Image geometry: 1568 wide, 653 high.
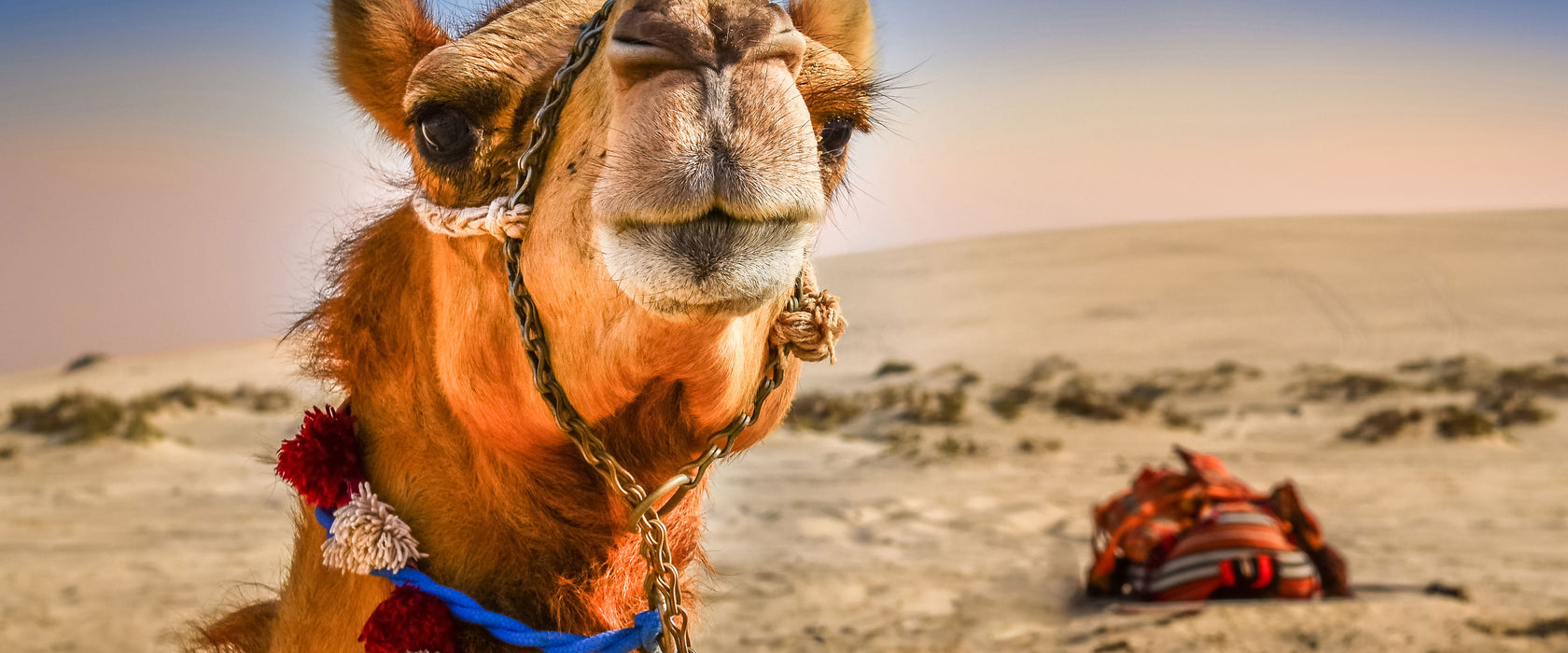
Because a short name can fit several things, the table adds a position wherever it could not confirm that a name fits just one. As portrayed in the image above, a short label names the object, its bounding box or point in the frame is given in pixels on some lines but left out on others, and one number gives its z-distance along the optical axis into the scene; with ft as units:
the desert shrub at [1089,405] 54.19
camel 4.58
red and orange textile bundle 19.36
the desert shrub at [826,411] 55.88
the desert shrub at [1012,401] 55.47
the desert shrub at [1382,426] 43.45
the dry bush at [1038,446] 44.28
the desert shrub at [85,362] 104.32
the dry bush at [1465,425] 41.65
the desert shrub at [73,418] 46.09
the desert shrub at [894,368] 82.69
